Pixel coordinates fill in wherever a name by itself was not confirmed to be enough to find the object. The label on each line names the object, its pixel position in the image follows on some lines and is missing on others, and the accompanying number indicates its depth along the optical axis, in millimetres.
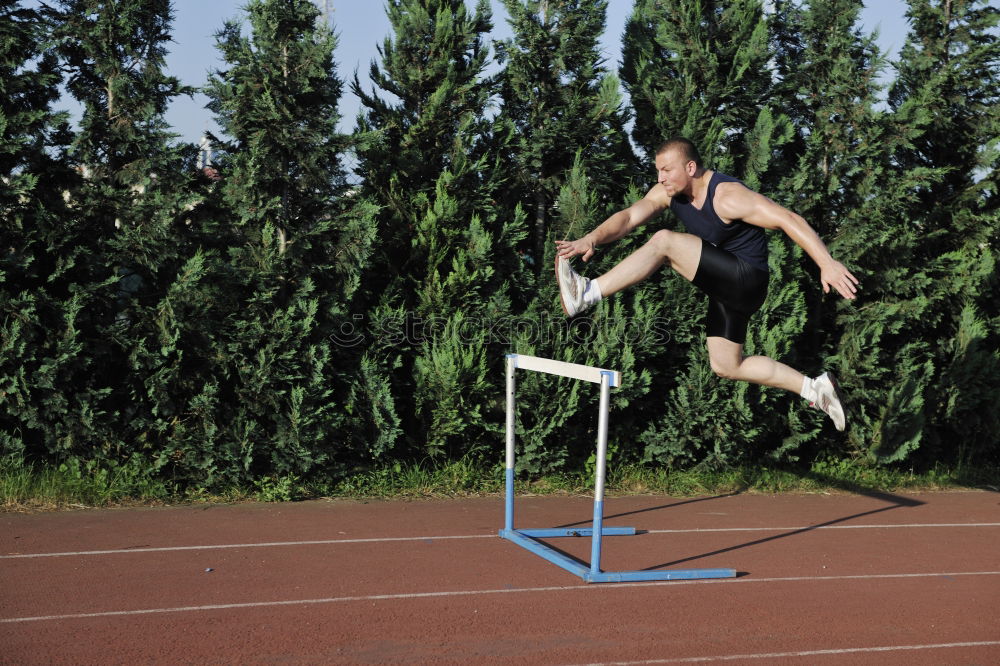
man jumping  5461
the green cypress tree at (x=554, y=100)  8570
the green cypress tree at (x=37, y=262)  7117
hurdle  5426
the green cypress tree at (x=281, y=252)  7551
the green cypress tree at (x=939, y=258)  9328
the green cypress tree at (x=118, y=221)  7359
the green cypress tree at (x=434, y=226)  8109
